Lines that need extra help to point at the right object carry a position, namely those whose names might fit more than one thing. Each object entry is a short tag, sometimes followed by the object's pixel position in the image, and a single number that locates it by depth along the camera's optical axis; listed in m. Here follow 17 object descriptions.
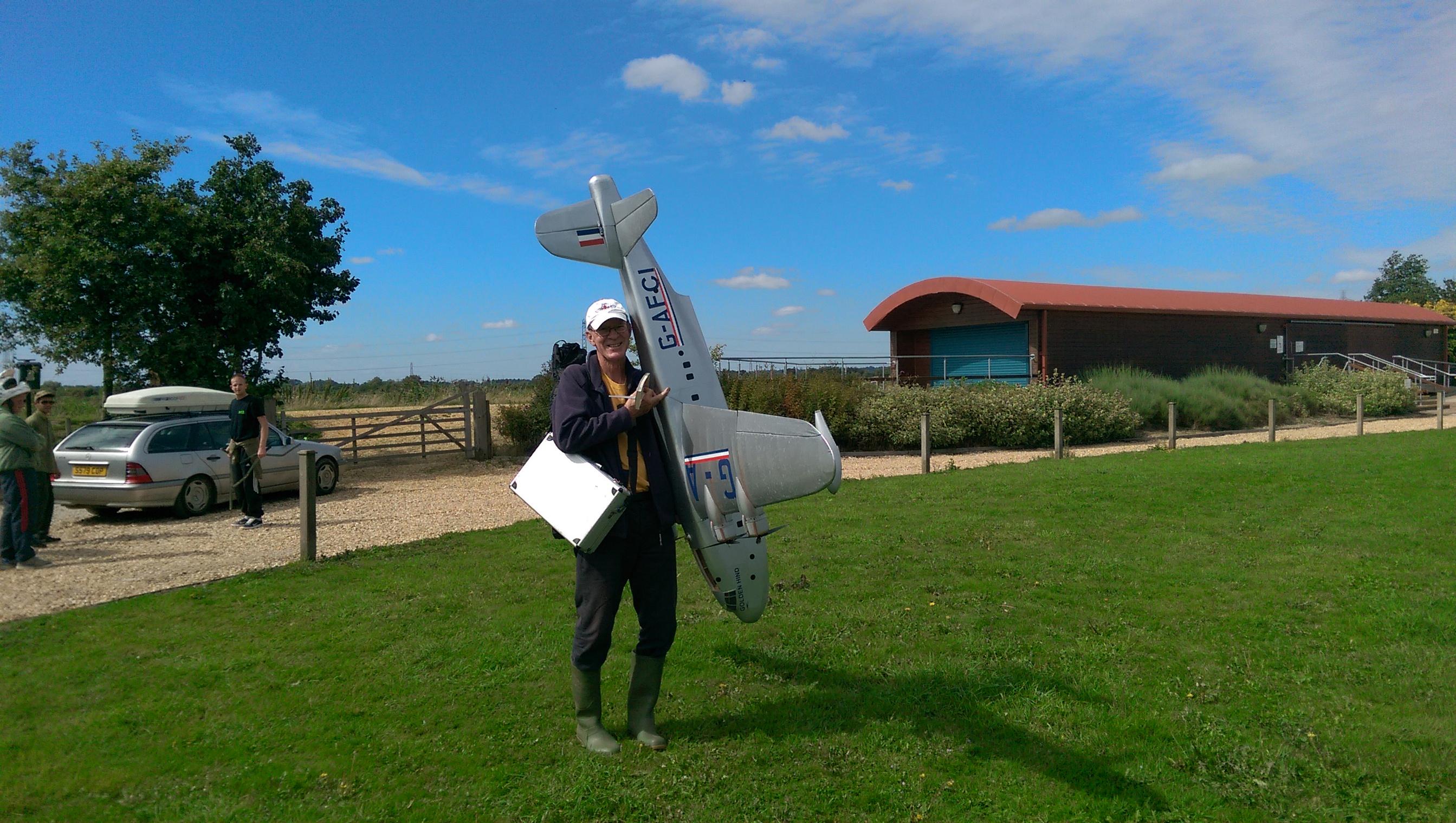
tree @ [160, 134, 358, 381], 15.52
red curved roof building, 25.53
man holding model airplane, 4.14
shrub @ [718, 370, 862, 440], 20.17
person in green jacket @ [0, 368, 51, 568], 8.59
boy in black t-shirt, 11.45
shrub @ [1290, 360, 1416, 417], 27.59
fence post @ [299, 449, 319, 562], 8.74
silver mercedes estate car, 11.63
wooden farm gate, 19.28
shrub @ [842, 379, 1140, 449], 20.39
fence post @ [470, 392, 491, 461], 19.58
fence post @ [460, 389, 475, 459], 19.72
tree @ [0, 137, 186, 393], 14.41
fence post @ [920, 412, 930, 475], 14.96
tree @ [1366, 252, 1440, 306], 80.00
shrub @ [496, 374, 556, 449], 19.88
